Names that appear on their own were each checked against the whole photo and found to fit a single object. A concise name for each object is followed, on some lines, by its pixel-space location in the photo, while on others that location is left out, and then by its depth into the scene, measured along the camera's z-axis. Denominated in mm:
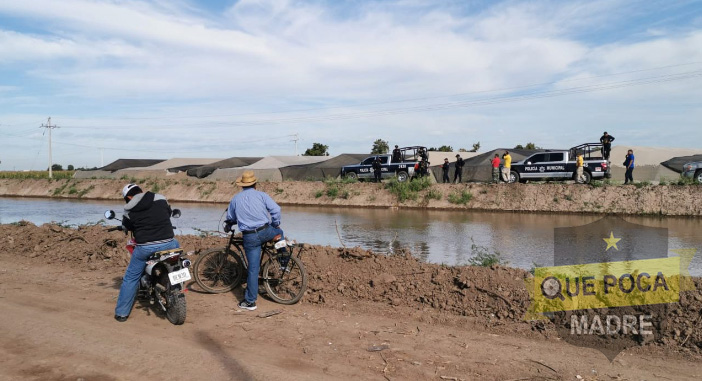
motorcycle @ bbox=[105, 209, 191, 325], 6492
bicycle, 7391
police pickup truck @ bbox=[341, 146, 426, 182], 34656
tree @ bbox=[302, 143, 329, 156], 69950
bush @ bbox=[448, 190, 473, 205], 29453
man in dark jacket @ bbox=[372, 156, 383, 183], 34812
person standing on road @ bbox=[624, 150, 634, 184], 27478
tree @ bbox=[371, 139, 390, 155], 67975
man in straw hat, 7160
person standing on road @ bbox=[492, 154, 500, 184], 31494
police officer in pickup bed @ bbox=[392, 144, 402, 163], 35438
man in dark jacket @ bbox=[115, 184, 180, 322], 6711
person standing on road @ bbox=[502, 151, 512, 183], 29734
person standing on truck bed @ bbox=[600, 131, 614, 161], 27372
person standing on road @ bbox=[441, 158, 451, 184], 33484
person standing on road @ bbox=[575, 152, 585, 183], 28188
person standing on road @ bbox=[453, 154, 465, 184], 33188
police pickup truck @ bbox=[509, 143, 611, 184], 28531
